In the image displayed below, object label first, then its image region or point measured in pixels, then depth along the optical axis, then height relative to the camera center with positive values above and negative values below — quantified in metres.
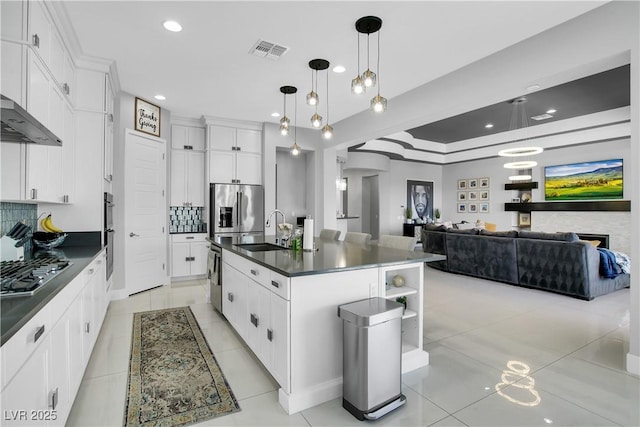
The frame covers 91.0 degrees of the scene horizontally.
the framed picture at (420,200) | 10.57 +0.56
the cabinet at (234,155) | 5.71 +1.14
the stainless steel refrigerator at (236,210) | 5.61 +0.11
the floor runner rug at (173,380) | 1.94 -1.21
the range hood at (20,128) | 1.52 +0.51
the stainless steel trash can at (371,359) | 1.85 -0.87
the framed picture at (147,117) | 4.61 +1.49
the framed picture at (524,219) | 8.98 -0.06
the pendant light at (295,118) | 4.23 +1.75
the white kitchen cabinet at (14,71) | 1.98 +0.93
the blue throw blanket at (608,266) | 4.44 -0.69
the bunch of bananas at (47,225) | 2.92 -0.09
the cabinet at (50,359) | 1.07 -0.64
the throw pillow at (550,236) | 4.44 -0.28
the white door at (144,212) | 4.48 +0.05
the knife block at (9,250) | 2.11 -0.24
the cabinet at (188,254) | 5.43 -0.68
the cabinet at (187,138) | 5.62 +1.42
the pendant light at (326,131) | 3.52 +0.95
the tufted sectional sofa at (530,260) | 4.34 -0.69
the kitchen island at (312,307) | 1.97 -0.63
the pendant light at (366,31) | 2.52 +1.71
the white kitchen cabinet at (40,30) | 2.18 +1.38
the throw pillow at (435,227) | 6.39 -0.23
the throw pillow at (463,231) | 5.78 -0.27
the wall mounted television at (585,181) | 7.18 +0.89
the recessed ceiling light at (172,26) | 2.83 +1.74
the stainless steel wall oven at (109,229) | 3.69 -0.16
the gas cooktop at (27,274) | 1.44 -0.32
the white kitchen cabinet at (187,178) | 5.60 +0.69
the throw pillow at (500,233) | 5.18 -0.29
